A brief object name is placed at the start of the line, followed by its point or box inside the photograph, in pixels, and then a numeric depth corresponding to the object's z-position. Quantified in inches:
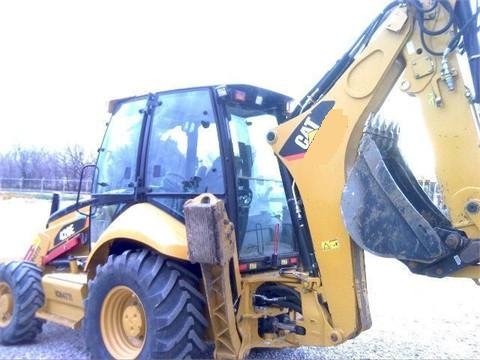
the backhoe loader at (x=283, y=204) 122.8
